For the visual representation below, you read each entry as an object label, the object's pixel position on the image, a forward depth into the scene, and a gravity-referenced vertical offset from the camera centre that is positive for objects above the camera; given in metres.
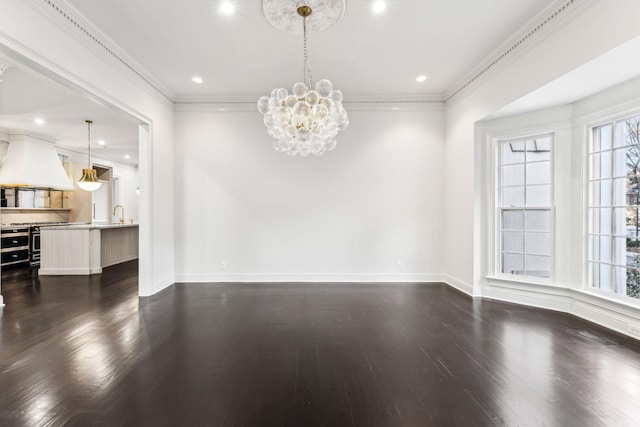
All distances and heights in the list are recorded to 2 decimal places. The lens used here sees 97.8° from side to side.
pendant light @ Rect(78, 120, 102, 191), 6.58 +0.73
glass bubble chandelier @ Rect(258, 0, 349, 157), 2.72 +0.97
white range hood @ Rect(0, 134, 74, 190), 6.23 +1.09
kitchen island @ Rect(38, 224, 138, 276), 5.71 -0.79
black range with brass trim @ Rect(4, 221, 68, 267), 6.55 -0.73
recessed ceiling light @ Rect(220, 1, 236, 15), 2.75 +2.04
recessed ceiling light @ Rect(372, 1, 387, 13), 2.74 +2.04
